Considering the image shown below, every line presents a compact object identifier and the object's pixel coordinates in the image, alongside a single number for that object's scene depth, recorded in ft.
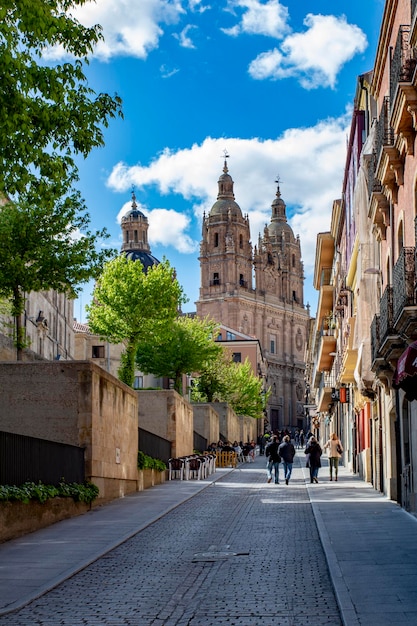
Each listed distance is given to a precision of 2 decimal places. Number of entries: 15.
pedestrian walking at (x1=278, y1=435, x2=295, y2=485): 95.20
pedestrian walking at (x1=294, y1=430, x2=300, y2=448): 322.34
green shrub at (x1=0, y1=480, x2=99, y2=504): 46.57
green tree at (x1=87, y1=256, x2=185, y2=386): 145.69
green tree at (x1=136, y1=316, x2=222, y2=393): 184.10
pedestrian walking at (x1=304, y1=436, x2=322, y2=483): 95.86
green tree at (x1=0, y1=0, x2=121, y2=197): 37.76
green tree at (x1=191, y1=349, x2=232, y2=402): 223.71
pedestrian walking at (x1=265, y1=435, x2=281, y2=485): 95.91
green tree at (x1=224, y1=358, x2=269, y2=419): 231.96
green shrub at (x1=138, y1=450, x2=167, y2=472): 84.02
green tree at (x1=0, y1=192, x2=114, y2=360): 86.89
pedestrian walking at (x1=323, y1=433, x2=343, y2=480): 99.55
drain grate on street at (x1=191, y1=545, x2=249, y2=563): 40.93
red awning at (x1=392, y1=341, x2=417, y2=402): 38.80
